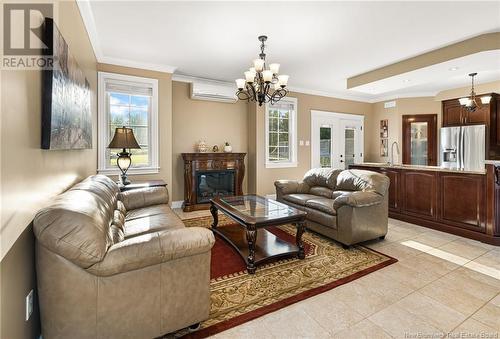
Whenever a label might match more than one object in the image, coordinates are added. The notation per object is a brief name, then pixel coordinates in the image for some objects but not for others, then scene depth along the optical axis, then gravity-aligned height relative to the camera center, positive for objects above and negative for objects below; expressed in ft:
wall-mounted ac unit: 16.69 +5.19
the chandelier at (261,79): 10.27 +3.74
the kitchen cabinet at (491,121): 17.40 +3.23
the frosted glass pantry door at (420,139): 21.04 +2.36
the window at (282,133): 19.44 +2.65
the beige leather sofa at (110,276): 4.28 -2.04
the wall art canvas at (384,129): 23.28 +3.56
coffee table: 8.25 -2.04
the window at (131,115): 13.75 +3.01
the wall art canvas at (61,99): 5.20 +1.69
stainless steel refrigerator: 17.53 +1.45
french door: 21.61 +2.48
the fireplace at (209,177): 16.16 -0.67
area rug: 6.22 -3.49
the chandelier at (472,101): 16.35 +4.34
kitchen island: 10.61 -1.60
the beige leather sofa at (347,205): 9.73 -1.66
